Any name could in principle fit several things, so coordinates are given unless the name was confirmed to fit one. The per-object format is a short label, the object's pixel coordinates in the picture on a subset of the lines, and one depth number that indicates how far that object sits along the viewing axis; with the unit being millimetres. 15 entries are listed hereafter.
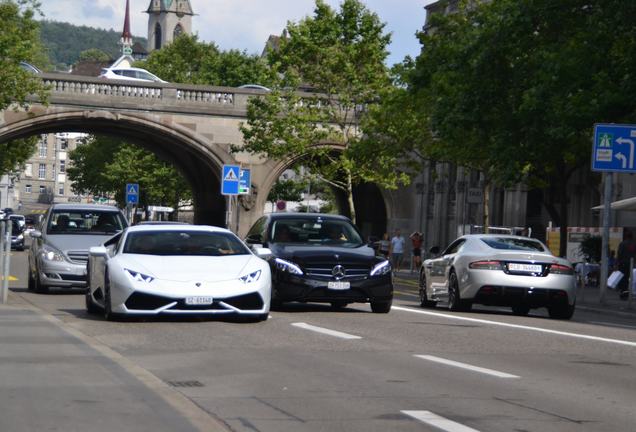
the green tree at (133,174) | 92000
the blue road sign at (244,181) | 43906
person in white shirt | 54906
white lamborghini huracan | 16344
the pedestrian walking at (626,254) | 34394
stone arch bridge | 56812
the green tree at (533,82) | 31062
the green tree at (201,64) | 107125
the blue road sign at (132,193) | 60572
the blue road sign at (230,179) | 42594
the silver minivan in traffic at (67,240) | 24578
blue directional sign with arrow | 29125
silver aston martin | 21609
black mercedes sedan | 19844
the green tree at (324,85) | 55344
